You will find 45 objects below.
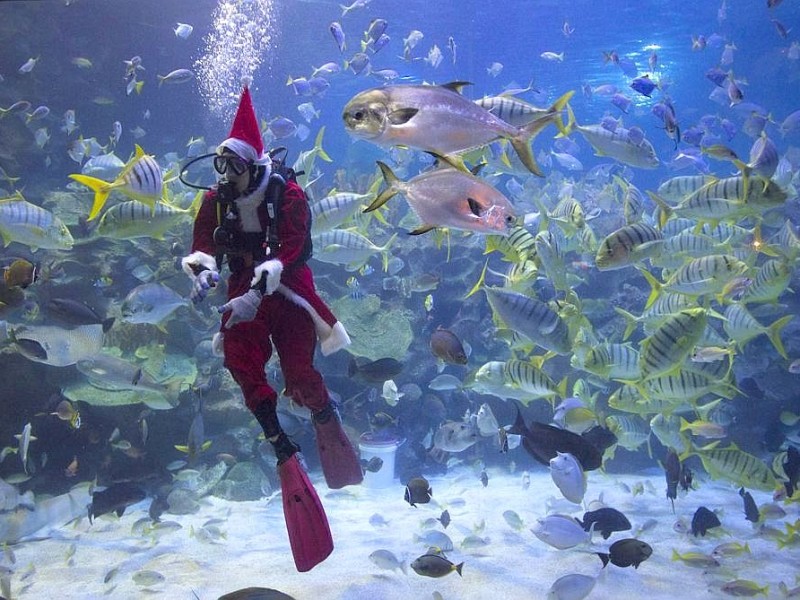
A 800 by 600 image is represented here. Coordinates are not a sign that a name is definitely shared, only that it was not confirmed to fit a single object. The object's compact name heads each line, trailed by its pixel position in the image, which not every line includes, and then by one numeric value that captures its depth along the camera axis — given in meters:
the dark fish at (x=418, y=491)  4.75
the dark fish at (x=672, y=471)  5.04
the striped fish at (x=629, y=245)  3.97
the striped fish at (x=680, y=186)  5.68
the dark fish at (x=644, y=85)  7.71
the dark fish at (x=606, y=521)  4.29
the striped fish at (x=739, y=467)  4.59
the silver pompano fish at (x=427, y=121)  2.32
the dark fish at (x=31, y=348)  4.75
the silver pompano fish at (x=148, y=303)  4.98
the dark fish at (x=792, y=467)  4.88
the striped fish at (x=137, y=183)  4.00
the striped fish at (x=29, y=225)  4.58
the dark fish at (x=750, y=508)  5.14
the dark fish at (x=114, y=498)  4.91
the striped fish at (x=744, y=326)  5.02
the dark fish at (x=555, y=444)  3.99
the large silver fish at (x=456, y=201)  2.55
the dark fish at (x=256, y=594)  2.48
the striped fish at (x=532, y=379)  4.30
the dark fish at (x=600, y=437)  4.35
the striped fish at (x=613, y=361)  4.56
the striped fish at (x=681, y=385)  4.42
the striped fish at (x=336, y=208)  5.00
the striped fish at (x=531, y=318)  3.85
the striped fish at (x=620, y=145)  5.11
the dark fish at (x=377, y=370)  4.98
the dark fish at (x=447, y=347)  4.33
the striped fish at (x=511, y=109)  3.55
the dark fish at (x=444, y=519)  5.29
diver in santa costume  2.87
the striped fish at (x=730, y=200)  4.19
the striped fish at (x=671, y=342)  3.66
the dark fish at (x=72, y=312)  4.74
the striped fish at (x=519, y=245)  4.31
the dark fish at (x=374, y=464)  6.48
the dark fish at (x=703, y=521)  4.91
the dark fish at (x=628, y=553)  3.61
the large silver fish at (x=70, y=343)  5.58
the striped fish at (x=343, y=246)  5.75
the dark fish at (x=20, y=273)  4.21
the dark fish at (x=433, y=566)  3.68
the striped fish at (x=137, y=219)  4.57
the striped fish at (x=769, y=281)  4.77
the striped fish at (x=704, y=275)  4.24
